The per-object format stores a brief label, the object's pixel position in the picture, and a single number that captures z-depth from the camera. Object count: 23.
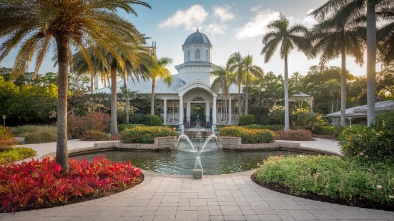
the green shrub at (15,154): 10.01
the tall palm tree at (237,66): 27.34
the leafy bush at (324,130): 21.08
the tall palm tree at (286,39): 23.06
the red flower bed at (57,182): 5.24
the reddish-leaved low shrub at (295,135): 19.64
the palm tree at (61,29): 6.48
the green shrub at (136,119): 27.56
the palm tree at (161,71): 21.94
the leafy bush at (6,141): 12.41
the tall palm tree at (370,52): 14.99
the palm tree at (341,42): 21.38
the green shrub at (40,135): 17.23
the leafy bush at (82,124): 19.83
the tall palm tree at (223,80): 27.88
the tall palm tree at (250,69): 27.38
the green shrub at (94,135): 18.47
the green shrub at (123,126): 23.59
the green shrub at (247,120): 27.36
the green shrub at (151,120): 26.89
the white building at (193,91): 32.62
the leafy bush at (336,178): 5.30
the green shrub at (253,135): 16.44
